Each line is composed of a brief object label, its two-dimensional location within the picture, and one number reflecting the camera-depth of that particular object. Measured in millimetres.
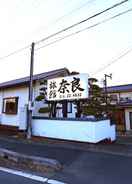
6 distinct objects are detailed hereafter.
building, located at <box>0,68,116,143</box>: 9586
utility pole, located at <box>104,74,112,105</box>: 24038
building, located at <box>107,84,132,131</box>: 21312
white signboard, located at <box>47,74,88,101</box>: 10040
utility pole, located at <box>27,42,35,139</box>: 10703
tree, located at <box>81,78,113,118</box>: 10930
